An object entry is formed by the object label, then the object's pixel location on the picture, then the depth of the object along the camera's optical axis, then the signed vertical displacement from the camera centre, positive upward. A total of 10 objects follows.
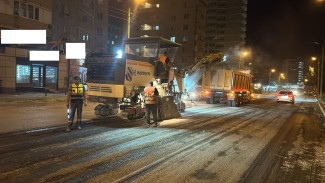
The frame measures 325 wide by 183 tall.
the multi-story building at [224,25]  89.75 +22.95
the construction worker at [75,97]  9.23 -0.36
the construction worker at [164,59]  12.30 +1.41
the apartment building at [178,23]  69.06 +18.03
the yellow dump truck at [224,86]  21.03 +0.36
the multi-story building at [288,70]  189.88 +16.75
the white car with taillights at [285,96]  27.38 -0.44
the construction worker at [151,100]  10.36 -0.45
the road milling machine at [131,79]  10.72 +0.42
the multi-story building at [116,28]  67.03 +17.15
